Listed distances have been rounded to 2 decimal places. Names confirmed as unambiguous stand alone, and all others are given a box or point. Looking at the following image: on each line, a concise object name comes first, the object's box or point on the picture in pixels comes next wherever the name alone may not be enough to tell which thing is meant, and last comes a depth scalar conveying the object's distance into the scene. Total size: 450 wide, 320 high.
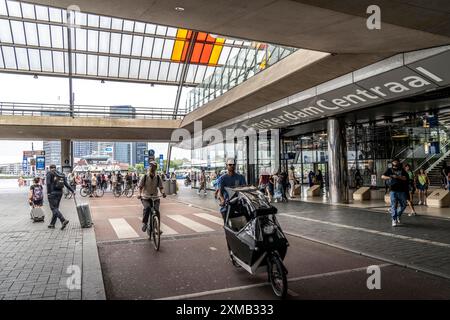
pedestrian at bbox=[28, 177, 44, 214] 11.64
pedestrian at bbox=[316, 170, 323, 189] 22.38
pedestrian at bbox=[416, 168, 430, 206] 14.79
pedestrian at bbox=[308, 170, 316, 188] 26.60
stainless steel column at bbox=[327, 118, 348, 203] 17.00
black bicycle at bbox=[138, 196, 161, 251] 7.68
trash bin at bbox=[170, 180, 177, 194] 26.42
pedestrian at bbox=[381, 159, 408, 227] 9.86
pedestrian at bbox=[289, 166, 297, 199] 21.19
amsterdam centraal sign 9.77
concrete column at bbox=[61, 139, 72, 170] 34.59
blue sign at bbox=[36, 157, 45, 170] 30.64
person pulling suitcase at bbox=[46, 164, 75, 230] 10.30
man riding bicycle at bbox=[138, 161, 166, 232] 8.27
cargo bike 4.85
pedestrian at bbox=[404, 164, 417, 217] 12.14
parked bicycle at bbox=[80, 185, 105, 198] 24.93
